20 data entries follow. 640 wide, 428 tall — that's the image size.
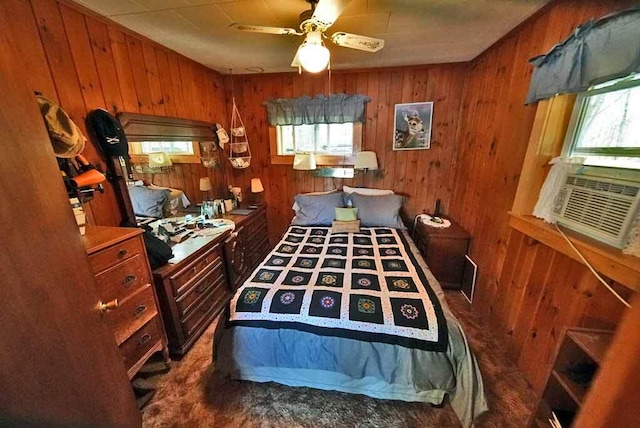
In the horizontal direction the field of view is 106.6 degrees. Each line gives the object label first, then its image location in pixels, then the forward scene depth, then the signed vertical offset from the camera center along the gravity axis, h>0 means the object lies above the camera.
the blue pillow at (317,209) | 2.79 -0.75
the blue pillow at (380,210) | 2.69 -0.74
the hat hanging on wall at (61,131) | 1.20 +0.06
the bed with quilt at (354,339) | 1.28 -1.06
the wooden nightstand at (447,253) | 2.43 -1.09
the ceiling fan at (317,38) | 1.27 +0.60
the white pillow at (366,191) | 2.90 -0.58
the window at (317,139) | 3.02 +0.05
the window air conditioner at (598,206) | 1.06 -0.31
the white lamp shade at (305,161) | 2.81 -0.21
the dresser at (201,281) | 1.67 -1.11
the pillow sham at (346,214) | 2.69 -0.78
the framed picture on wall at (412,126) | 2.77 +0.18
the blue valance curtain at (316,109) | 2.83 +0.39
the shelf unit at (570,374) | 0.99 -1.00
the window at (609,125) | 1.12 +0.08
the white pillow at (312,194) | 2.94 -0.64
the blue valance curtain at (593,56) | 0.99 +0.39
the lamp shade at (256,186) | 3.13 -0.54
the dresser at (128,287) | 1.25 -0.79
